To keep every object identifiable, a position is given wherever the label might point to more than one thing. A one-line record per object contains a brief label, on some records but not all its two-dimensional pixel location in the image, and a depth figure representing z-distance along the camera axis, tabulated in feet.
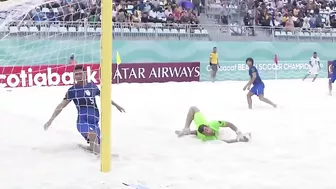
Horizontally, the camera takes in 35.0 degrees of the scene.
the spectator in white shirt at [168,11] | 75.71
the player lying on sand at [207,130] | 24.84
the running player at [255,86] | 38.46
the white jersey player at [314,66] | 68.54
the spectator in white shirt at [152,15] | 72.73
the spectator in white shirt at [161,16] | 74.02
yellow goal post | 19.30
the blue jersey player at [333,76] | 48.65
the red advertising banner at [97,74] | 55.72
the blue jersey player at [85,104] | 22.67
